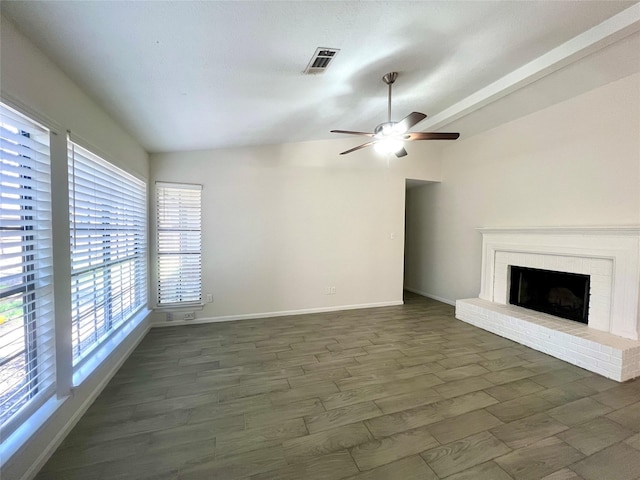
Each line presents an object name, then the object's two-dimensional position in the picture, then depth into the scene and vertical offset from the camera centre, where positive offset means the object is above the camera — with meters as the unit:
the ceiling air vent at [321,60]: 1.99 +1.32
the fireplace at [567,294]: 2.71 -0.80
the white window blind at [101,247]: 2.06 -0.19
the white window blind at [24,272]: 1.40 -0.26
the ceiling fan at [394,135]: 2.54 +0.94
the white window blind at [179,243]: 3.90 -0.23
